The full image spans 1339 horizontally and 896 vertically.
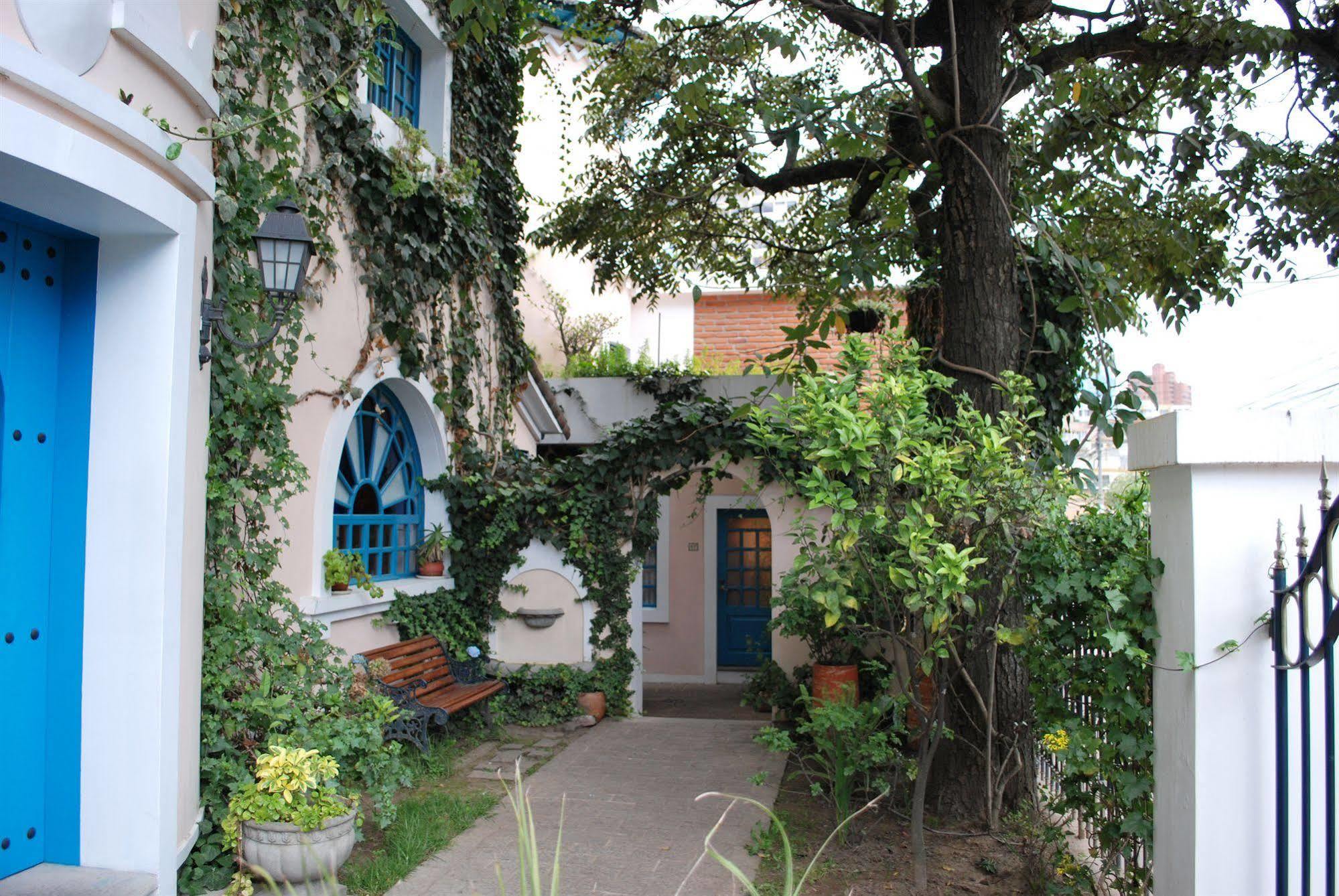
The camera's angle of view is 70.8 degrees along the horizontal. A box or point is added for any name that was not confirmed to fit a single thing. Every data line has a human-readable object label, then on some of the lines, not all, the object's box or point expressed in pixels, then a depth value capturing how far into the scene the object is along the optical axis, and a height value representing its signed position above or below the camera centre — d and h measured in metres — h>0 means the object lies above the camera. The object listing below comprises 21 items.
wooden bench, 6.32 -1.53
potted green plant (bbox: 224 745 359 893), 4.02 -1.49
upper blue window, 7.37 +3.30
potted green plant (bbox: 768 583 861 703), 7.37 -1.37
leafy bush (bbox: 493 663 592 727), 8.12 -1.83
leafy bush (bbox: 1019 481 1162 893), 3.34 -0.68
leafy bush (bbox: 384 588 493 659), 7.28 -1.12
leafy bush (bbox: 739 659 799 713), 8.22 -1.81
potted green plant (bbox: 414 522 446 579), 7.83 -0.60
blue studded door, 3.58 -0.20
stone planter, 4.00 -1.58
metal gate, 2.55 -0.66
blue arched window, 7.01 -0.08
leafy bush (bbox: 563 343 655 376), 11.00 +1.41
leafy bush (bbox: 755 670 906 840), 4.91 -1.37
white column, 2.89 -0.40
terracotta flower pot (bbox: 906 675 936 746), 7.30 -1.67
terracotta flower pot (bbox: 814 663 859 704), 7.82 -1.60
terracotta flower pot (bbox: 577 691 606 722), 8.17 -1.92
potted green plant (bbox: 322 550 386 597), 6.21 -0.63
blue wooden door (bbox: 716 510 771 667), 12.55 -1.26
